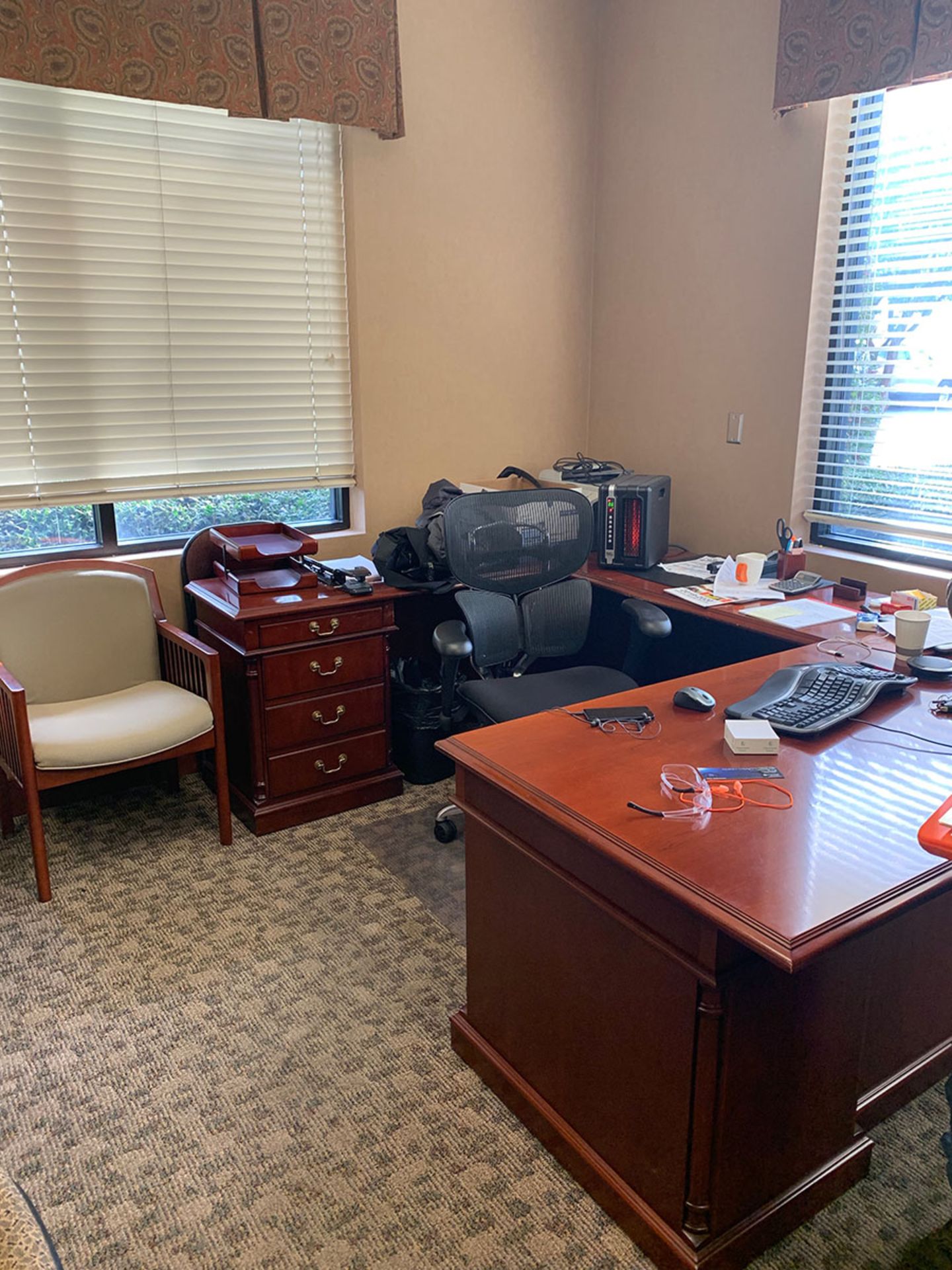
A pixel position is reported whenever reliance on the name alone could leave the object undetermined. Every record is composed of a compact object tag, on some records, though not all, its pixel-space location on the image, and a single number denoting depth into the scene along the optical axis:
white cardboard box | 1.71
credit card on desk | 1.62
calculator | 2.88
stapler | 3.03
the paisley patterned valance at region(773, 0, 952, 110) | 2.55
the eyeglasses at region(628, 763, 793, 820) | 1.52
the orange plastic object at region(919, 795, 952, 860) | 1.28
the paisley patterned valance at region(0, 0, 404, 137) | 2.58
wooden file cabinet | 2.88
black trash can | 3.27
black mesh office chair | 2.63
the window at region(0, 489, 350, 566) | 3.04
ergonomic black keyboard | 1.83
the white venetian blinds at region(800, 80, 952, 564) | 2.79
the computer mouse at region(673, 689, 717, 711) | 1.93
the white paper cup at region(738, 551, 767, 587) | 2.99
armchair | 2.54
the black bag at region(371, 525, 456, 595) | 3.20
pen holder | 3.02
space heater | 3.24
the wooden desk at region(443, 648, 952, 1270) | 1.34
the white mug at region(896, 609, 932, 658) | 2.17
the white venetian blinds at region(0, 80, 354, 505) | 2.82
